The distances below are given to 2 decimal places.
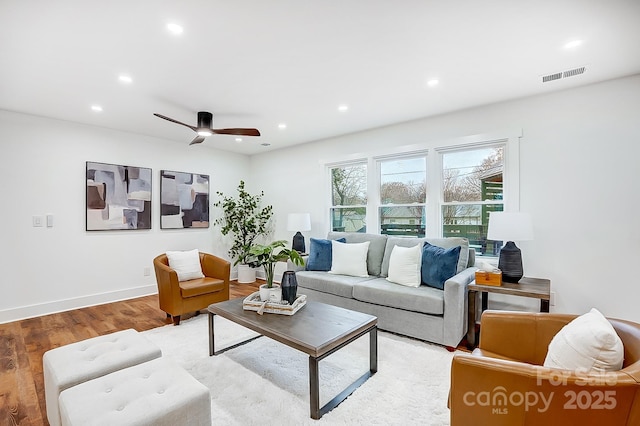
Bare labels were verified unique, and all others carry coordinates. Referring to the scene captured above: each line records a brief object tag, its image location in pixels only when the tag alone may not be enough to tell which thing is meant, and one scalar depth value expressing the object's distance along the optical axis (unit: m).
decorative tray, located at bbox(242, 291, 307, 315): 2.45
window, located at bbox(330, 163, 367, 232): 4.71
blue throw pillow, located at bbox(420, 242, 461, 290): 3.02
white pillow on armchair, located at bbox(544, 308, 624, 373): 1.18
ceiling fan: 3.46
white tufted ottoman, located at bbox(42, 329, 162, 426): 1.59
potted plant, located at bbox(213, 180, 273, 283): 5.60
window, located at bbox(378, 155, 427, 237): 4.09
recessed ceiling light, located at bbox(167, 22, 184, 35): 1.99
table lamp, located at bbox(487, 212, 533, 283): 2.72
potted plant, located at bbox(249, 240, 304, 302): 2.54
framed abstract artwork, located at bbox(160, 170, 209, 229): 4.93
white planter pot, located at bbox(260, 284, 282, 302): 2.58
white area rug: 1.86
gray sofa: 2.70
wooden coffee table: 1.87
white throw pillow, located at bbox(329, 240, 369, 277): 3.73
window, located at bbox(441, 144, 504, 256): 3.51
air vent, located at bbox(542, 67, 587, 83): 2.61
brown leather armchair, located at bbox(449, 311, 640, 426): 1.05
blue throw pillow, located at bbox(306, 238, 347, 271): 4.03
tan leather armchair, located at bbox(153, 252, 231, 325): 3.39
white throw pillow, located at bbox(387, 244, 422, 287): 3.20
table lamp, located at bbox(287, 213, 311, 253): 4.89
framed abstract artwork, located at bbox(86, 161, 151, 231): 4.20
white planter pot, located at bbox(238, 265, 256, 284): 5.55
